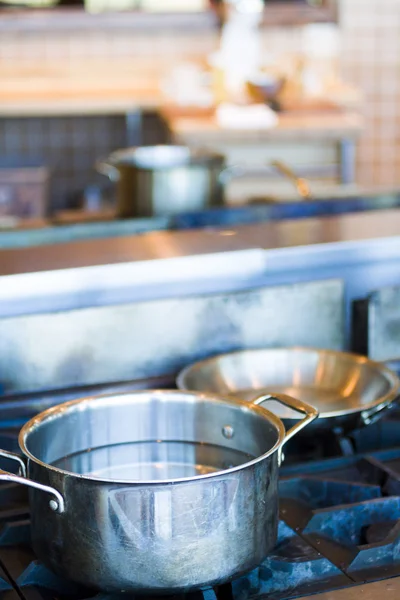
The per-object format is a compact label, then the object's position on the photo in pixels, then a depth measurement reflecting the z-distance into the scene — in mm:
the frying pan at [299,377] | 2485
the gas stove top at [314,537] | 2098
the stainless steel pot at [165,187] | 3406
